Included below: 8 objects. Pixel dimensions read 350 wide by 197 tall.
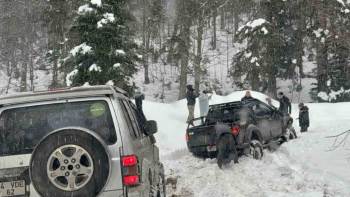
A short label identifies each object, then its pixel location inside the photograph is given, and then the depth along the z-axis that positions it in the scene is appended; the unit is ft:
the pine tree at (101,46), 71.97
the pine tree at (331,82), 123.42
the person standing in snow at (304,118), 73.36
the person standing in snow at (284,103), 74.08
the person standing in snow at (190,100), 78.17
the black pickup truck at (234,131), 44.68
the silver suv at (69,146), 16.90
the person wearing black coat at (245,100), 52.26
